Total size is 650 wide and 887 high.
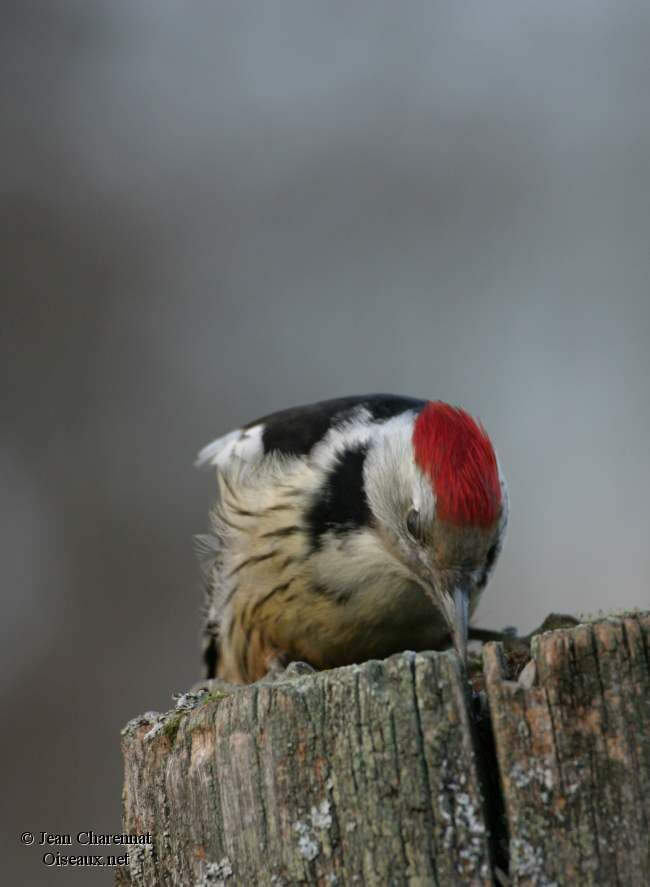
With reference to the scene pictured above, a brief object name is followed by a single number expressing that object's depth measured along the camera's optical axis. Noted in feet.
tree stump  9.95
